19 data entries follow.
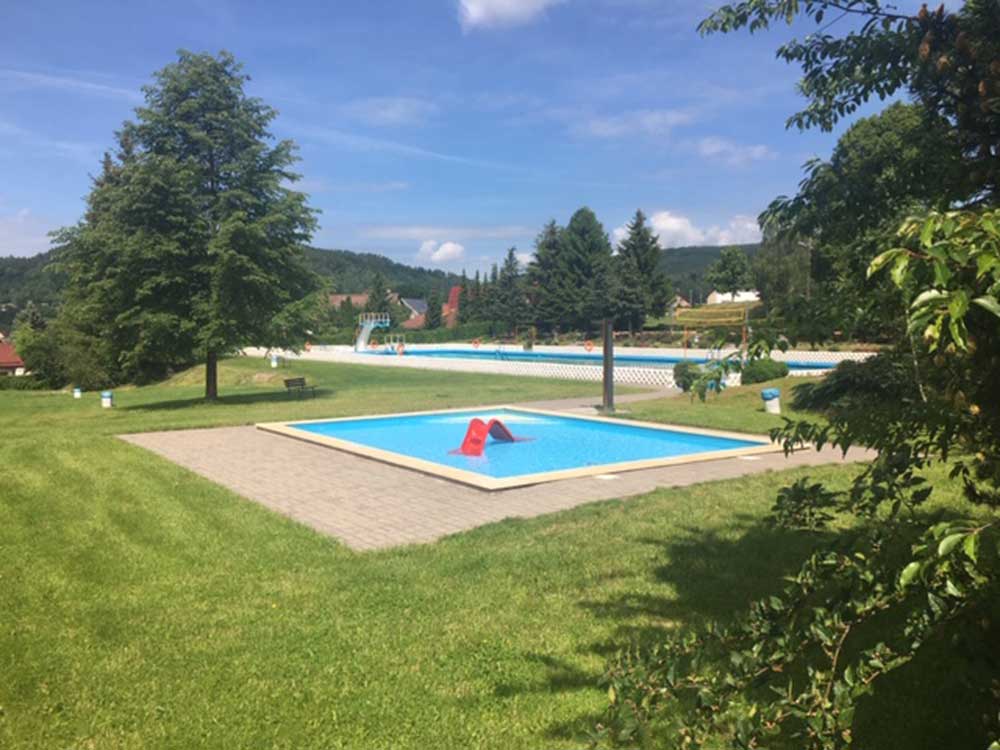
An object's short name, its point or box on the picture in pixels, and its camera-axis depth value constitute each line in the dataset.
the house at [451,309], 95.71
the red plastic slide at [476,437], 13.62
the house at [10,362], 71.56
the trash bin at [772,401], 15.82
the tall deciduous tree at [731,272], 85.25
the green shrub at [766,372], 19.67
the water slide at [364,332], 56.80
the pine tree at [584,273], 62.06
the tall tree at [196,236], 19.39
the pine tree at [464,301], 81.44
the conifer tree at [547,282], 66.62
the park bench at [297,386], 23.91
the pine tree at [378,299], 87.94
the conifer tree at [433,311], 82.25
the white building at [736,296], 82.16
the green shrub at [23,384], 44.47
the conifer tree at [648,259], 63.06
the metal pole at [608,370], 16.98
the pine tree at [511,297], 69.19
